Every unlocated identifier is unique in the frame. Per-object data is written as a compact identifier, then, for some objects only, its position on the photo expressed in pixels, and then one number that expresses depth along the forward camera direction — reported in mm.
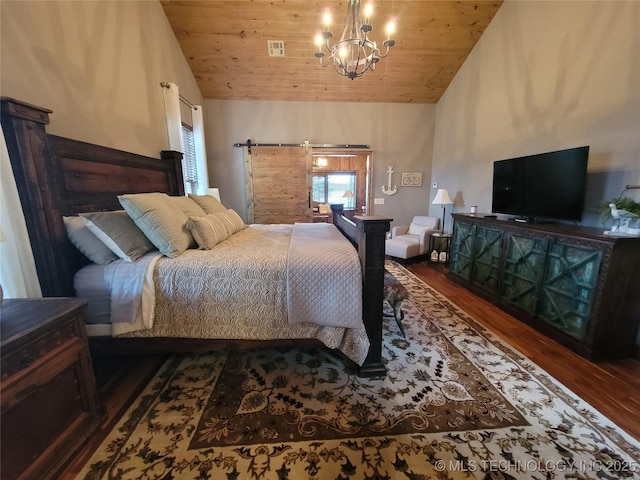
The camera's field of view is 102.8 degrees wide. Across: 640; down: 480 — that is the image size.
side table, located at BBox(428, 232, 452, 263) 4250
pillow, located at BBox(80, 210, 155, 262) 1617
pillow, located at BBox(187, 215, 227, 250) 1854
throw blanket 1550
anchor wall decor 5195
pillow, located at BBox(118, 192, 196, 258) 1692
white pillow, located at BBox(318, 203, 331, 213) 7832
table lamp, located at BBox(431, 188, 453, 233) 4266
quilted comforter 1557
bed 1406
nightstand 930
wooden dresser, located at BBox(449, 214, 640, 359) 1792
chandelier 1986
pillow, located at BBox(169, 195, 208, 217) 2245
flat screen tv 2238
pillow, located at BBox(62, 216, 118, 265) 1612
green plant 1801
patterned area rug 1152
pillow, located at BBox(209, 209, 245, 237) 2369
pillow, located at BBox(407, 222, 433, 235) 4490
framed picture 5203
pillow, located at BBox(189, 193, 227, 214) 2701
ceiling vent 3662
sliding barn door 4785
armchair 4227
